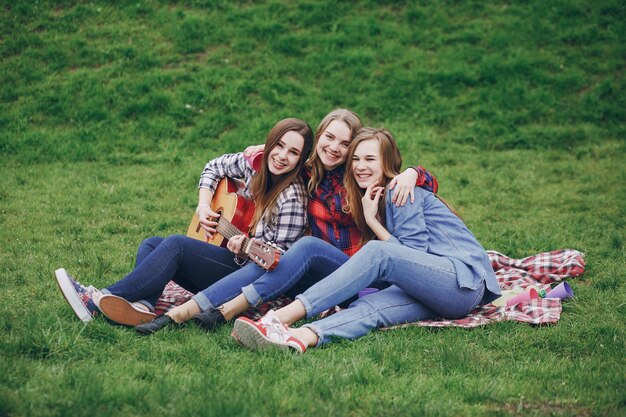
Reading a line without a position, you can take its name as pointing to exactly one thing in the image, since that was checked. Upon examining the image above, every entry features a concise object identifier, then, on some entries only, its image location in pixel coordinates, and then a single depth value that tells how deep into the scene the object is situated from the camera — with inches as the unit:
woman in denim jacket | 181.8
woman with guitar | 189.3
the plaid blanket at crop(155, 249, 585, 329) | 202.5
